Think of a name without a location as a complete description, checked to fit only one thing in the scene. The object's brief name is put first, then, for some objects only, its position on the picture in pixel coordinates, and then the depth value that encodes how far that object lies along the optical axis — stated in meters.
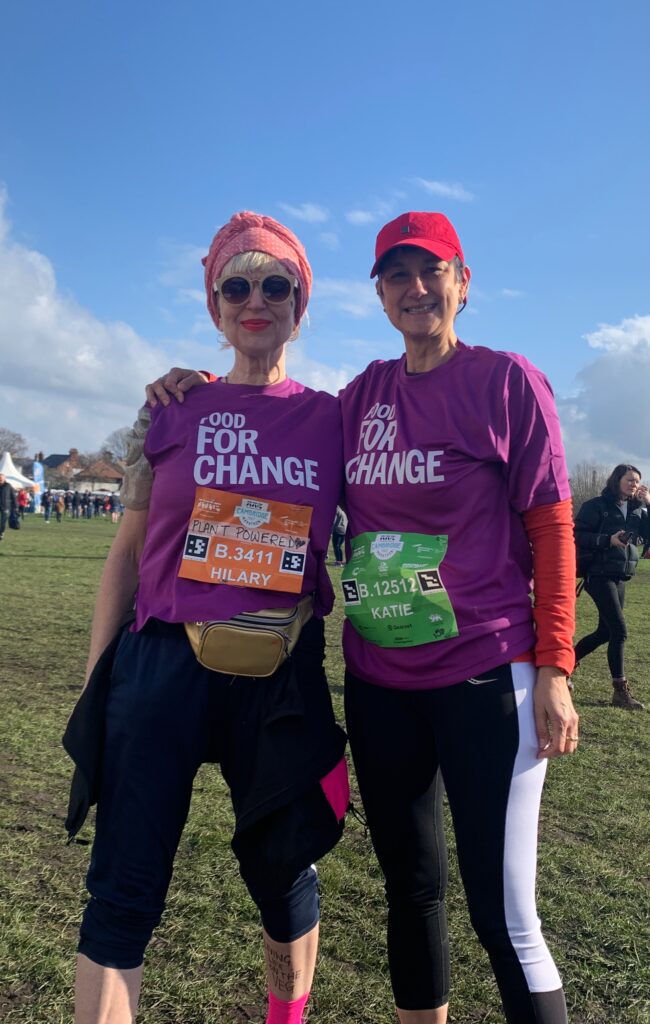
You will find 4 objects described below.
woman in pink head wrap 1.73
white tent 47.04
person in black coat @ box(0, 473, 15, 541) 18.97
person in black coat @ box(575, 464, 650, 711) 6.56
